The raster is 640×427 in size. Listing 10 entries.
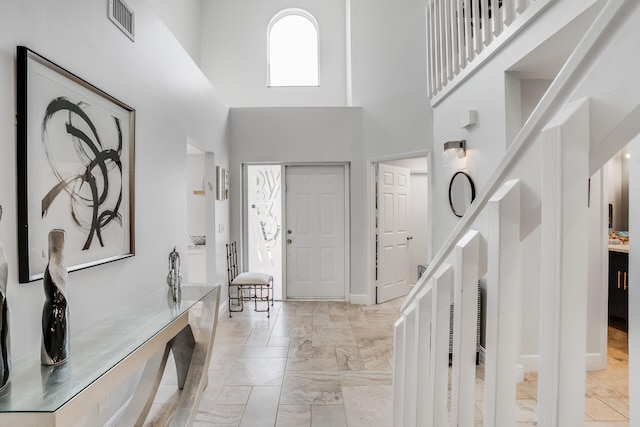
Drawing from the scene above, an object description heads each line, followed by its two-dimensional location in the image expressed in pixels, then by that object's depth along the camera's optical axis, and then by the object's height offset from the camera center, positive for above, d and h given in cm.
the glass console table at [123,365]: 104 -58
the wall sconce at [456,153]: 321 +52
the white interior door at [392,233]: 502 -36
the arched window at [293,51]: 616 +272
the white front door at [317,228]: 524 -29
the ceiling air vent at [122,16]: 214 +119
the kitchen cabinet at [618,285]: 369 -80
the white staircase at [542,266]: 50 -10
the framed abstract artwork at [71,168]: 149 +20
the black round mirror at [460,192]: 314 +15
